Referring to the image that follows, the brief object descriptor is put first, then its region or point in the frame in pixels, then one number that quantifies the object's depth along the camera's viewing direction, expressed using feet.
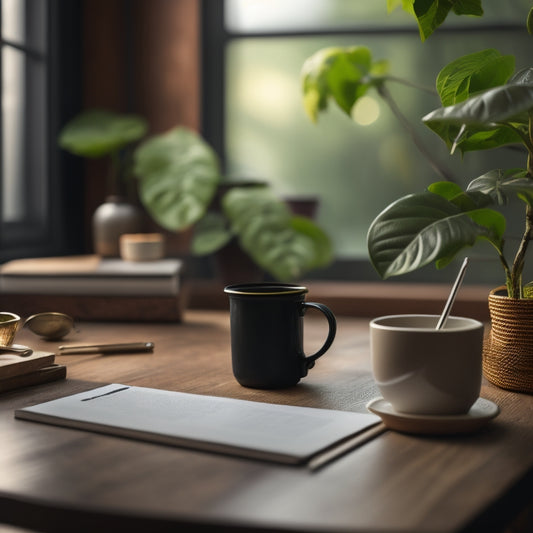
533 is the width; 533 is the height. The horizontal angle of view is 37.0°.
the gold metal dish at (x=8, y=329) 3.61
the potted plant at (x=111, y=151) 6.26
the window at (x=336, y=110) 7.00
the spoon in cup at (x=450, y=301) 2.81
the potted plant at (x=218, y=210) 6.18
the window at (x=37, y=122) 6.78
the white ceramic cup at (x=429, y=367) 2.63
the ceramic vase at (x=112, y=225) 6.25
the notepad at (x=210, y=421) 2.45
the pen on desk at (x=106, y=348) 4.14
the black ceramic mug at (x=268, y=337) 3.31
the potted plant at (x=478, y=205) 2.49
